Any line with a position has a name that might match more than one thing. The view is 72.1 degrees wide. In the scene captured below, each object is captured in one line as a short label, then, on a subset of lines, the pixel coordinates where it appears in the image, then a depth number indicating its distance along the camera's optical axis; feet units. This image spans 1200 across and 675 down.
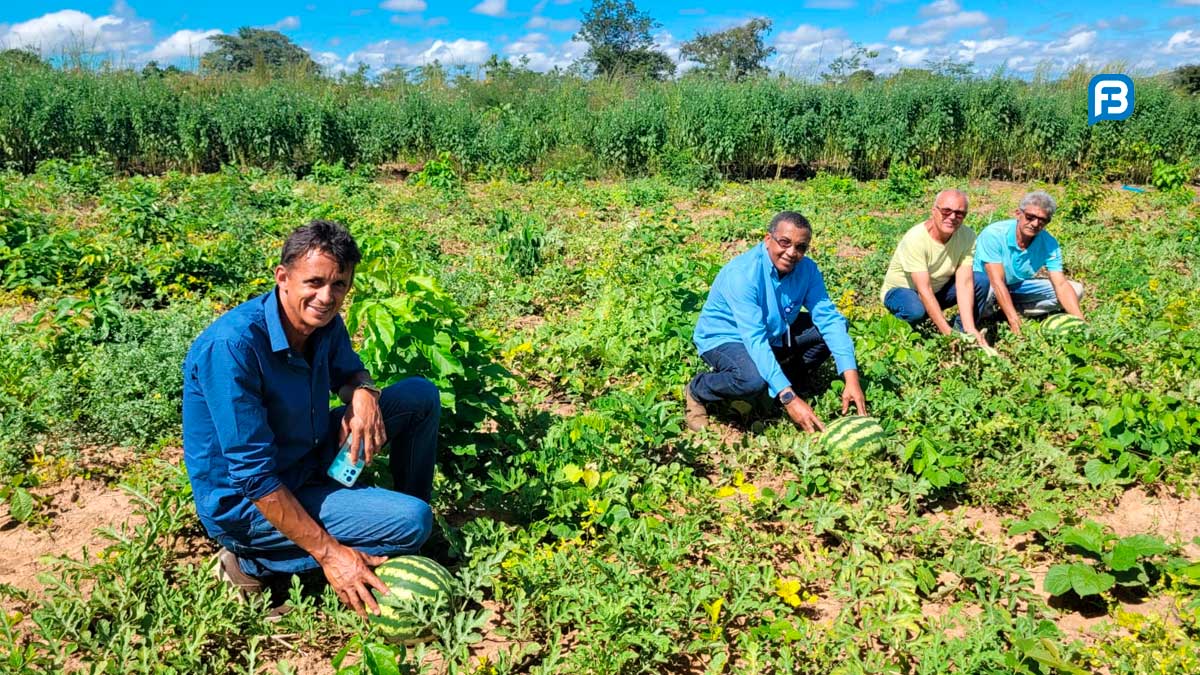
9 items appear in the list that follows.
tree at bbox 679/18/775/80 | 154.61
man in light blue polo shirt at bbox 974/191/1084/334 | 19.72
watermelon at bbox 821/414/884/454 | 13.78
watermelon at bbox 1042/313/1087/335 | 18.52
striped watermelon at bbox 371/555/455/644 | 9.53
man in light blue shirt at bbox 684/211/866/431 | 14.62
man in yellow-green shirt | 19.19
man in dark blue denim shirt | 9.21
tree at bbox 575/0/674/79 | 148.05
